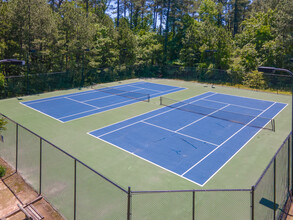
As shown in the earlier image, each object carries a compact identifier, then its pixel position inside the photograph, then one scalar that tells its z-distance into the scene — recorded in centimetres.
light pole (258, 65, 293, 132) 1102
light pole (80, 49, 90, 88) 3531
